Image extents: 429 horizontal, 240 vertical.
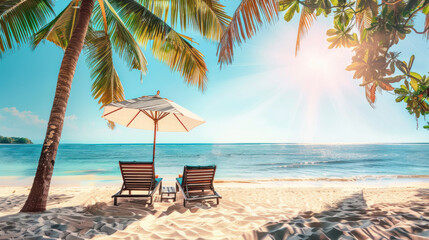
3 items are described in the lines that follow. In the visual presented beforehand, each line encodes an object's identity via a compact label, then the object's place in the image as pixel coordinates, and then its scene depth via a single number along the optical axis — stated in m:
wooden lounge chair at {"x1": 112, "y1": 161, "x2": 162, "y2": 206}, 4.07
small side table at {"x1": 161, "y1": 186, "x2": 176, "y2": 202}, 4.31
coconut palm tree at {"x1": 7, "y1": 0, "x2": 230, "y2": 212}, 5.00
